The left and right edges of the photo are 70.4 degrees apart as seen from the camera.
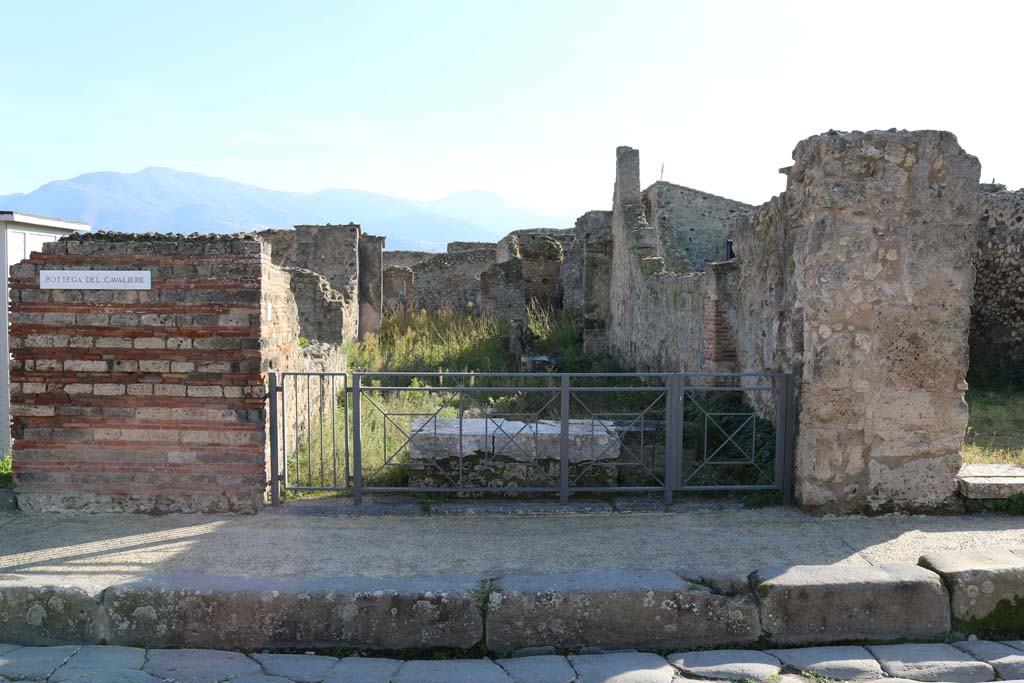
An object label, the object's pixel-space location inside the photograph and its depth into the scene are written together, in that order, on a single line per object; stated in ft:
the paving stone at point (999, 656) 11.84
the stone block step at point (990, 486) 17.35
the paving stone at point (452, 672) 11.41
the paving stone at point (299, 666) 11.61
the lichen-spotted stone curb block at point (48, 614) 12.75
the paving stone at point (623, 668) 11.37
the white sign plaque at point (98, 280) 16.96
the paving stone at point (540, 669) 11.42
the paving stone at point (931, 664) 11.71
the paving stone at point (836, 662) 11.69
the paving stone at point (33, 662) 11.48
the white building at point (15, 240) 22.27
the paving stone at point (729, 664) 11.60
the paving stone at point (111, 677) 11.27
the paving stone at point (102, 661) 11.63
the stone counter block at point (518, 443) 18.72
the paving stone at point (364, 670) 11.49
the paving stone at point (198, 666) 11.48
